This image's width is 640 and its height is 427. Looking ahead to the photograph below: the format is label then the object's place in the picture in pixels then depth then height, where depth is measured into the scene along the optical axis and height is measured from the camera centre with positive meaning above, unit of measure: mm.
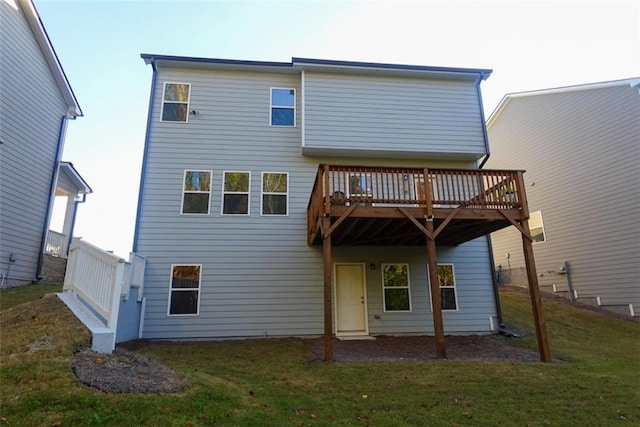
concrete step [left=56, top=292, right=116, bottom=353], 5156 -562
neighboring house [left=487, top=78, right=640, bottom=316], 11008 +3317
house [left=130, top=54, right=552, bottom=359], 9227 +2367
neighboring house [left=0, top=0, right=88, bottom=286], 9406 +4390
